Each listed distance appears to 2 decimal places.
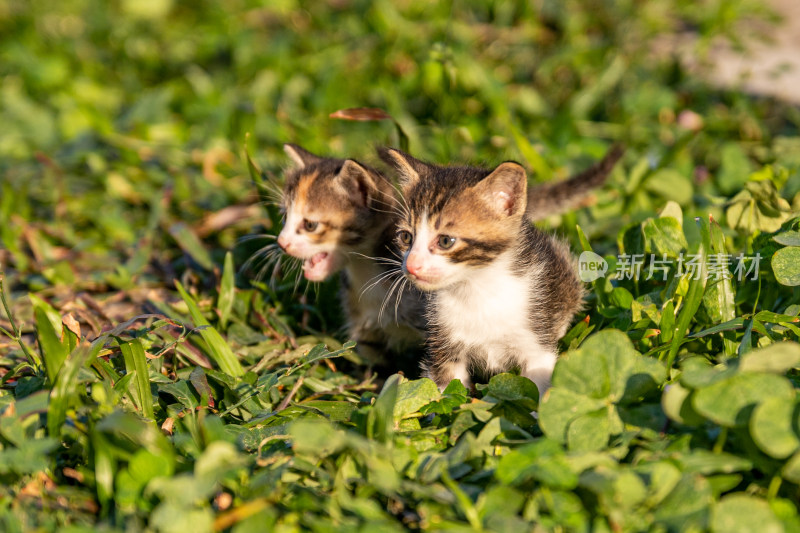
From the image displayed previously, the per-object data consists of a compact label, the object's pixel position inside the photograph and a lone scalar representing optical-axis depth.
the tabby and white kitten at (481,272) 2.69
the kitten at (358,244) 3.25
